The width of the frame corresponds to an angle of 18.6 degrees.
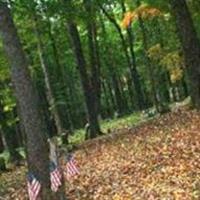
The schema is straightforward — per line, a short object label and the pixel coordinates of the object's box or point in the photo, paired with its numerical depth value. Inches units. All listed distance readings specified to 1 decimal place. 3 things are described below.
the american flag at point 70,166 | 459.8
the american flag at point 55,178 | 442.6
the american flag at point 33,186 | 437.1
